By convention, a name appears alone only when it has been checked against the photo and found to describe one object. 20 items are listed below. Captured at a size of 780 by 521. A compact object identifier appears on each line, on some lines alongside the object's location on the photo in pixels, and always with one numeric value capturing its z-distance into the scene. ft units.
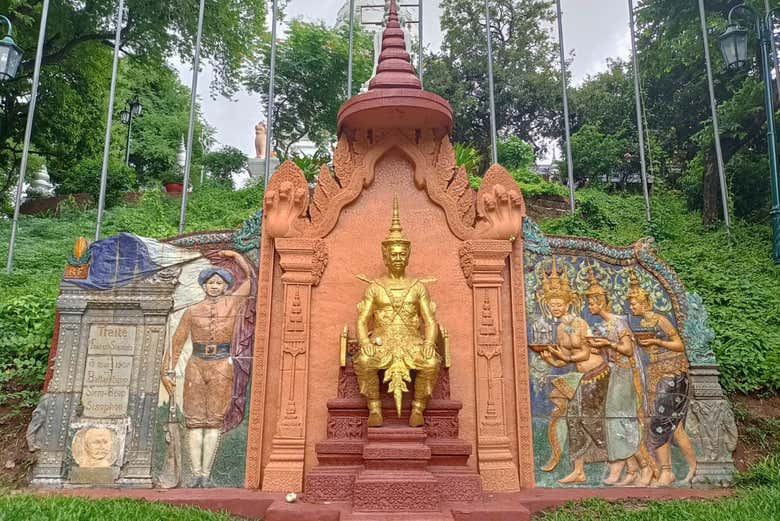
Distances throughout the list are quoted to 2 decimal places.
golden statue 20.92
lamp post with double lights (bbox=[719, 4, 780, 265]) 28.35
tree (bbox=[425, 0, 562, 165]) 90.53
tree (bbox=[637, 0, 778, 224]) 47.37
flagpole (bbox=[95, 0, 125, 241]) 31.62
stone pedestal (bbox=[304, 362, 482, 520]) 18.83
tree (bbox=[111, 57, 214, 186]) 89.10
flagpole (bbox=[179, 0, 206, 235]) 34.01
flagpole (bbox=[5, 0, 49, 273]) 33.90
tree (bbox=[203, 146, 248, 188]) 82.43
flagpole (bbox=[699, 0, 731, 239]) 35.81
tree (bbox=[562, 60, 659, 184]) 79.56
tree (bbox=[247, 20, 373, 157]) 84.53
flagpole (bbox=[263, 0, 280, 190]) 36.04
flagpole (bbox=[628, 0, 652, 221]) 36.47
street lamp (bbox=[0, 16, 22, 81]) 30.63
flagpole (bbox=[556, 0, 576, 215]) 35.87
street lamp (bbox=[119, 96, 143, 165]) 73.31
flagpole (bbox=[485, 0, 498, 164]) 33.23
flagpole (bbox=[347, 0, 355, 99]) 35.56
